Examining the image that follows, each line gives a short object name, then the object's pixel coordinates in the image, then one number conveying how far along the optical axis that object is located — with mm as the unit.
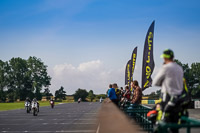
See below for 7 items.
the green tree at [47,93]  129375
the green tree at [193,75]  116588
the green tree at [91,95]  134925
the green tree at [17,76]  117500
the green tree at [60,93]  148812
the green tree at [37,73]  117062
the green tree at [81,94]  137625
